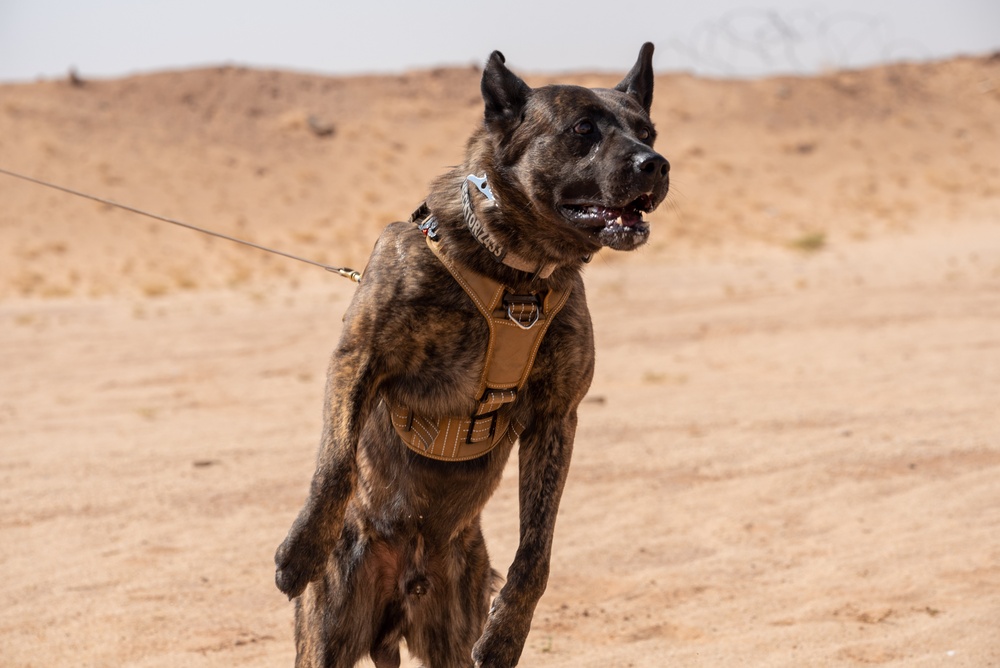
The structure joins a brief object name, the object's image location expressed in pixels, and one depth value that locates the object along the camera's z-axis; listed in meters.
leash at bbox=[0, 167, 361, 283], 8.86
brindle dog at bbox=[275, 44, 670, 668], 7.54
